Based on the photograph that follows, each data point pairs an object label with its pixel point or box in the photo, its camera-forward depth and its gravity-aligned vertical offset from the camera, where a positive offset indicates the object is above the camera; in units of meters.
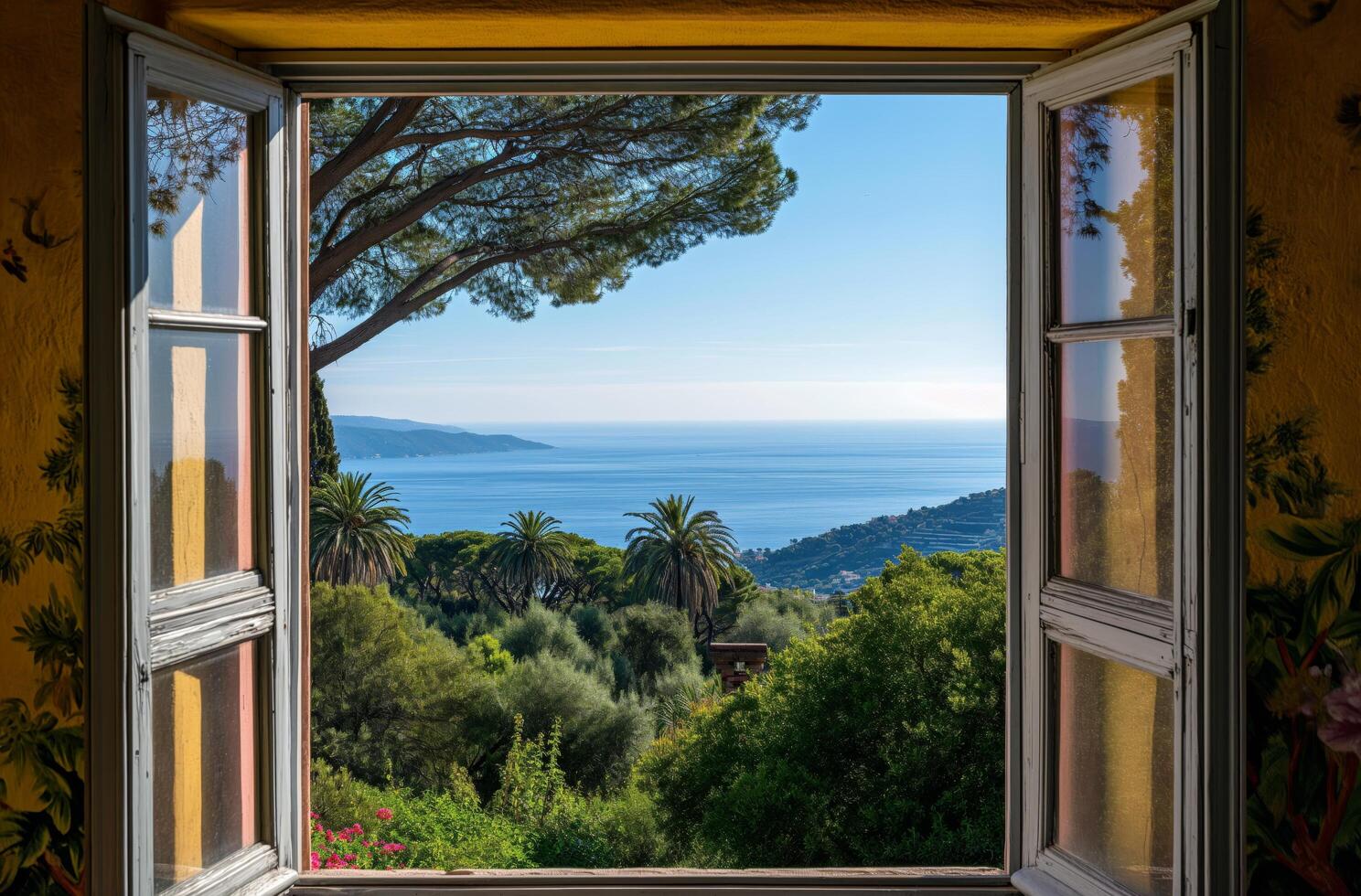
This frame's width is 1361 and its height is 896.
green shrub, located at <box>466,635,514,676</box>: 13.70 -3.22
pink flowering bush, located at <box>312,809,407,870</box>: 7.76 -3.62
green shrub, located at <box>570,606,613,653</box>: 15.74 -3.19
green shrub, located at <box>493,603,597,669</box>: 14.87 -3.23
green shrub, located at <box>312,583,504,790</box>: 11.59 -3.30
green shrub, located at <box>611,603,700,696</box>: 15.16 -3.39
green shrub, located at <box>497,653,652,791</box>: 12.25 -3.78
